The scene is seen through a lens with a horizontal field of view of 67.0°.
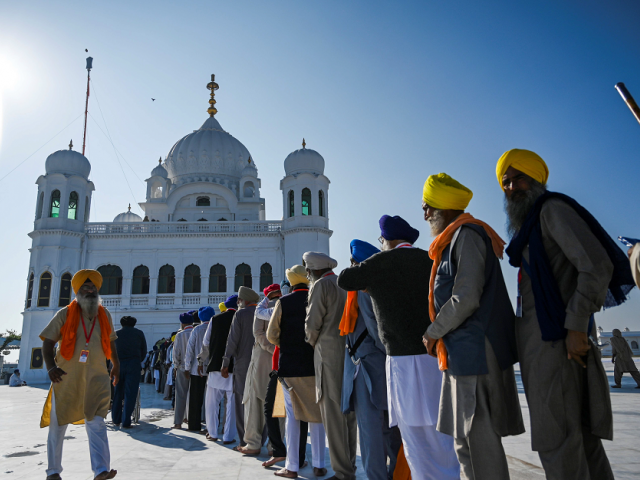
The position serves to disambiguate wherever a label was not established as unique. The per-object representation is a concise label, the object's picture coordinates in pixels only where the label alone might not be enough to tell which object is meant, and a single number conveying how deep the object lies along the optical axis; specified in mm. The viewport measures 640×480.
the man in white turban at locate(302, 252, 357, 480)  3814
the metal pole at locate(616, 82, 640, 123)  2617
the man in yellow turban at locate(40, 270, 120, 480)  3842
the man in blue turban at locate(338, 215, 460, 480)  2832
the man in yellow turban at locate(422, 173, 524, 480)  2316
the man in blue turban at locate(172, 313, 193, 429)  7023
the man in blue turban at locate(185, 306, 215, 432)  6602
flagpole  32266
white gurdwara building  23781
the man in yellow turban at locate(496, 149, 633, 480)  2178
